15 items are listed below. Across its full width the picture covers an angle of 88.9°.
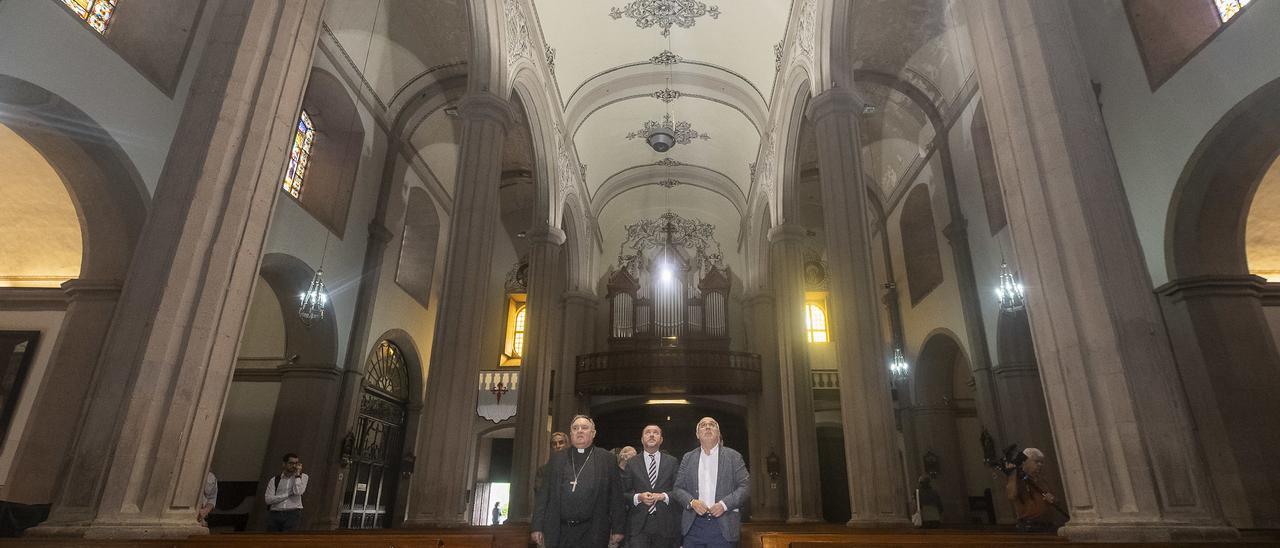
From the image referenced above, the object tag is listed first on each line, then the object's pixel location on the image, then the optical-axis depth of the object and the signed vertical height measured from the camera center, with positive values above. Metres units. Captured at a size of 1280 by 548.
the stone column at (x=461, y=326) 6.64 +1.90
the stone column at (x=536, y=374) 11.33 +2.35
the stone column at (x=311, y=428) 10.03 +1.10
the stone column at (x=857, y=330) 6.42 +1.91
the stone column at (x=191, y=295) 3.43 +1.14
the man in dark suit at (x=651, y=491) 4.00 +0.09
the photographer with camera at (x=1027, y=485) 5.31 +0.24
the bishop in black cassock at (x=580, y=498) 3.86 +0.05
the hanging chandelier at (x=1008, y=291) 8.39 +2.74
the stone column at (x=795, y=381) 10.64 +2.25
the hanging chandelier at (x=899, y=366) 11.45 +2.48
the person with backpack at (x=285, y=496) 7.08 +0.06
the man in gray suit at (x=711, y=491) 3.64 +0.10
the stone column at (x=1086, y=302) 3.38 +1.18
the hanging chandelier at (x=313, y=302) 8.37 +2.43
